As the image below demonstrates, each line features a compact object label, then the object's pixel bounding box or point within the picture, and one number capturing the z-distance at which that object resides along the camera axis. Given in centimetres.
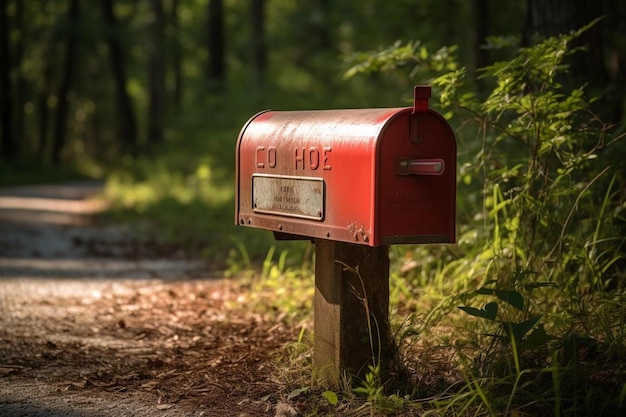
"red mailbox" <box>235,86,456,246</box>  365
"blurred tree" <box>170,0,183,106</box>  3017
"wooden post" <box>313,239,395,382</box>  413
